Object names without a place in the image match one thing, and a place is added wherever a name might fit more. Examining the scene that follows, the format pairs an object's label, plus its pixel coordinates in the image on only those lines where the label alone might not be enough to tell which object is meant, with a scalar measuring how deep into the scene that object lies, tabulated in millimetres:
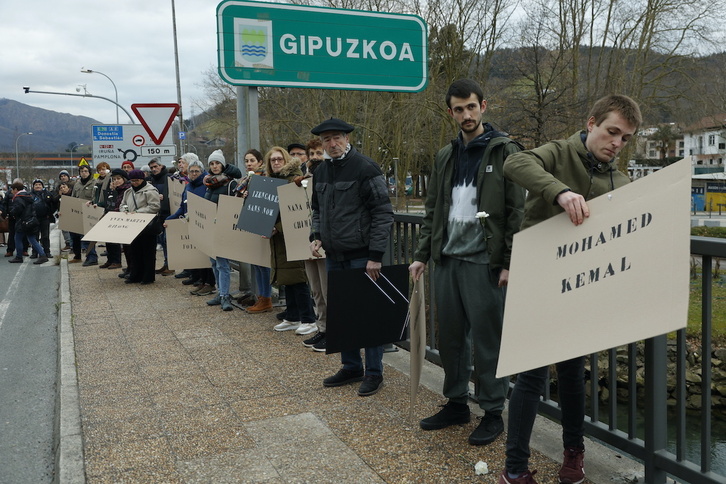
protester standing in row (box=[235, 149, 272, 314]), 7691
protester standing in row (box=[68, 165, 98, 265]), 13938
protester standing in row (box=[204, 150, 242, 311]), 8250
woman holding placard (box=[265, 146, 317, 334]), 6875
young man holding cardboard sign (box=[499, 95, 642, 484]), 2777
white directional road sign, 20219
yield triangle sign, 13141
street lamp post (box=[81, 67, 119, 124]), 37219
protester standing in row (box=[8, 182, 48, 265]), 15375
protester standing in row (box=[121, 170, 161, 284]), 10602
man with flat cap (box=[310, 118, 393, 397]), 4828
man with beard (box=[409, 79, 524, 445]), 3545
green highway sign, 6871
